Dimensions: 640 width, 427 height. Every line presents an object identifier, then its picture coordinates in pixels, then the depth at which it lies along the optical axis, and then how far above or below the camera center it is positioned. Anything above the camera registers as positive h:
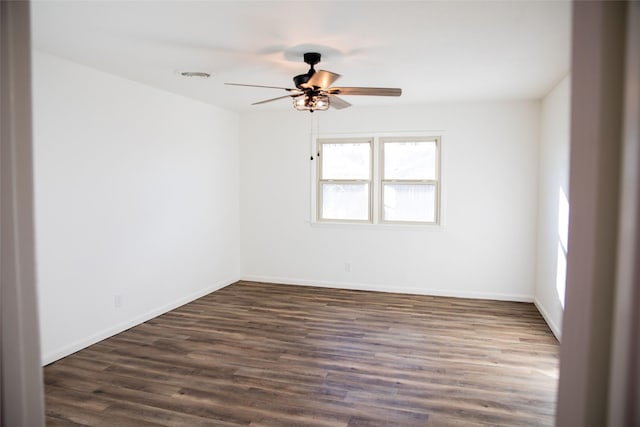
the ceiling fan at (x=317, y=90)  3.24 +0.85
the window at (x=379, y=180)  5.70 +0.19
